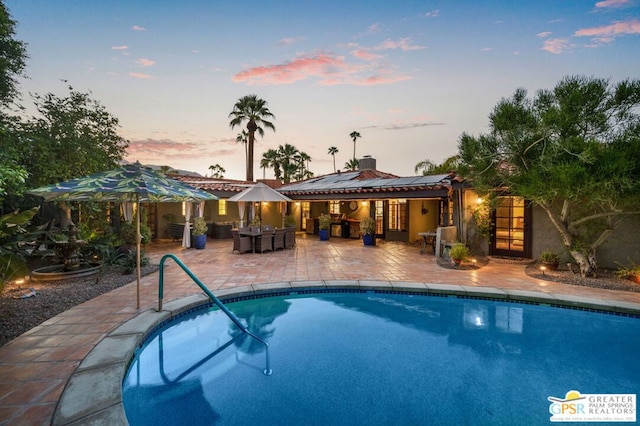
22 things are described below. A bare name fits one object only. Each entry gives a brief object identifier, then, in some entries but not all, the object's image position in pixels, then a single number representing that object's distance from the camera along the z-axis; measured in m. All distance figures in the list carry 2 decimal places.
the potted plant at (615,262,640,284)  6.46
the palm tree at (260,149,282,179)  33.88
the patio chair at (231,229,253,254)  10.11
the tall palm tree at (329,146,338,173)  46.50
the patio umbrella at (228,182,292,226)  10.71
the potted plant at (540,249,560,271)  7.59
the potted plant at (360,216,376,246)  12.64
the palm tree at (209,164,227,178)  50.44
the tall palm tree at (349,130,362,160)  42.21
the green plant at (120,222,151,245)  8.70
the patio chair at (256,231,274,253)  10.33
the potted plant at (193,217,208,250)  11.29
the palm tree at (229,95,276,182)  22.31
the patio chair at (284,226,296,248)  11.33
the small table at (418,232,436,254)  10.66
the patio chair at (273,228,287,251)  10.85
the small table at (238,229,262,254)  10.18
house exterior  9.01
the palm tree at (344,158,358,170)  39.88
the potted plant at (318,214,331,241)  14.36
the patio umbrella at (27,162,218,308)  4.25
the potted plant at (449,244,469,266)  8.09
